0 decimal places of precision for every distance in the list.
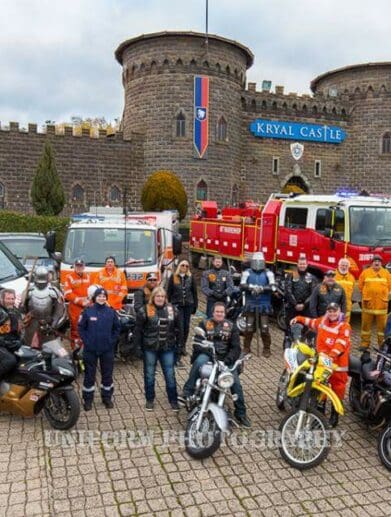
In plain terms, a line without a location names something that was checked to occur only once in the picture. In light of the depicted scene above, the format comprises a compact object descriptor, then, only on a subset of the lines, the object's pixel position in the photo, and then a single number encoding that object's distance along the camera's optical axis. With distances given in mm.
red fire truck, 11062
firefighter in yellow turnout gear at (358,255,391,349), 8977
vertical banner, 27766
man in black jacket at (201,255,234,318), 8742
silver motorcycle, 5285
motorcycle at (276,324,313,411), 5781
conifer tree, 23516
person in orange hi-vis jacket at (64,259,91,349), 8062
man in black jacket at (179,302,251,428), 6039
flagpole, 27578
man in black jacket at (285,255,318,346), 8773
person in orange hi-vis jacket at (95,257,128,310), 8055
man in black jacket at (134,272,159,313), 6980
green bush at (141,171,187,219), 25625
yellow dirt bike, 5195
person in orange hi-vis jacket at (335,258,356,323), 8898
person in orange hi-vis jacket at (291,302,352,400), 5902
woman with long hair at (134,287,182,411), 6328
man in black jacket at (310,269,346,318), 8062
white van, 7906
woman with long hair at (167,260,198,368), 8406
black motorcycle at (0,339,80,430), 5789
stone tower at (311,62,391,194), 33875
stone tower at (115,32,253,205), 27578
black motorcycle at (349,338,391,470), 5270
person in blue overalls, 6324
